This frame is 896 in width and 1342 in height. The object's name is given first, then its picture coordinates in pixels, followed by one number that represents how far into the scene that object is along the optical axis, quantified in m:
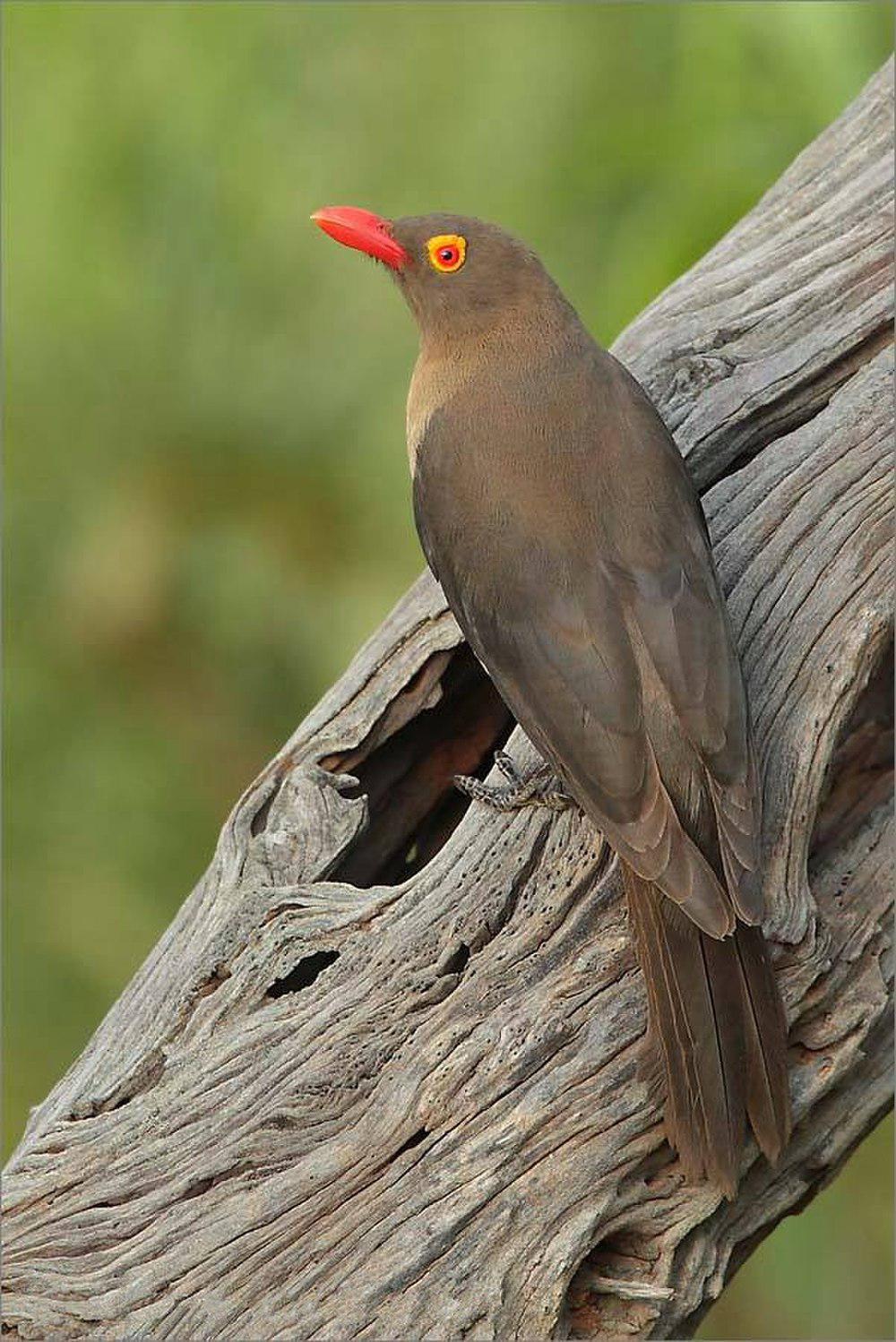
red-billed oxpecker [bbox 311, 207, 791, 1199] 6.45
